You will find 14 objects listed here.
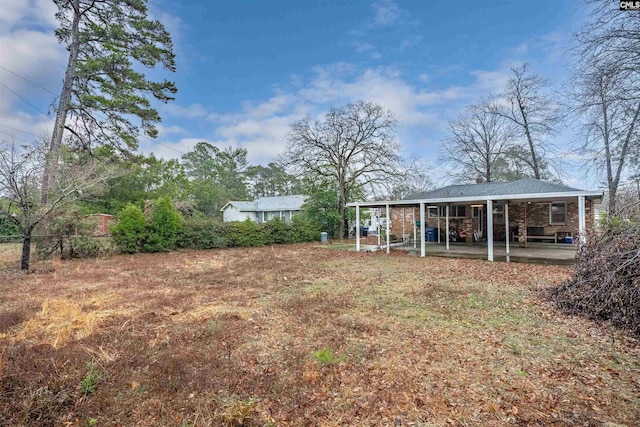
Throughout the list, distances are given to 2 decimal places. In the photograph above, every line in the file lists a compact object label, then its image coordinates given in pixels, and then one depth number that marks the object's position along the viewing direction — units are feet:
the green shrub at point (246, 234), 51.98
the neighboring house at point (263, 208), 97.60
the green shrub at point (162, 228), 44.09
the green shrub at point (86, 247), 36.73
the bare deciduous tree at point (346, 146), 59.57
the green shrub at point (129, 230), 41.55
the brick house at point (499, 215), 40.60
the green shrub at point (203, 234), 47.85
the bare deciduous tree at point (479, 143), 71.31
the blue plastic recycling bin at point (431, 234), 54.39
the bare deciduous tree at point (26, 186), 28.58
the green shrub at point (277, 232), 55.57
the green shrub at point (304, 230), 58.80
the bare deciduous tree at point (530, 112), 64.28
